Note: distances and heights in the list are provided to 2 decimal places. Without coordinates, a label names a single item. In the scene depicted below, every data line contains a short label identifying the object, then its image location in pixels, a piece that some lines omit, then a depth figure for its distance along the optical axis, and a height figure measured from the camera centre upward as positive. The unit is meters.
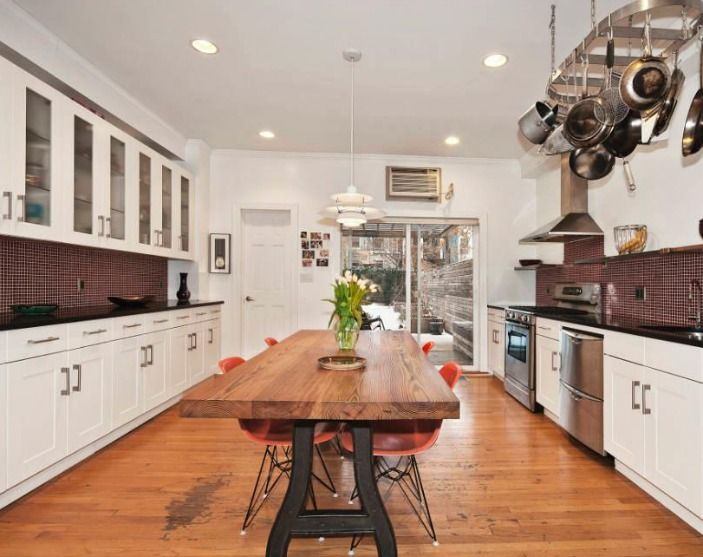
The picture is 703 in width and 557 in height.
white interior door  4.68 +0.10
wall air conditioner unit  4.64 +1.30
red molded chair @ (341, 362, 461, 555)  1.61 -0.72
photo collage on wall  4.64 +0.42
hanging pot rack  1.63 +1.28
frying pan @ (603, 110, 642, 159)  2.17 +0.91
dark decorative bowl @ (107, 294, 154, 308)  3.11 -0.16
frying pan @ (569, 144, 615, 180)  2.65 +0.90
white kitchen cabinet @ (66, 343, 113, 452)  2.25 -0.74
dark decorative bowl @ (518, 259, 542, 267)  4.47 +0.27
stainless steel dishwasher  2.46 -0.74
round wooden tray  1.71 -0.39
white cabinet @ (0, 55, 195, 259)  2.12 +0.78
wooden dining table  1.20 -0.41
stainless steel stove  3.42 -0.45
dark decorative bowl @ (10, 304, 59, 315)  2.34 -0.18
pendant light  2.36 +0.51
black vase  4.16 -0.11
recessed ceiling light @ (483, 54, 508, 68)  2.61 +1.63
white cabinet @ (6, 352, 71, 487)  1.87 -0.72
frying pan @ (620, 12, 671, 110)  1.75 +1.00
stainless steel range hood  3.40 +0.65
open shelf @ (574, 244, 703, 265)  2.23 +0.21
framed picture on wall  4.53 +0.36
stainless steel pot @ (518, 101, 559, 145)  2.36 +1.08
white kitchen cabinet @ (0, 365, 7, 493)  1.81 -0.71
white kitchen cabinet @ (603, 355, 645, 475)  2.10 -0.78
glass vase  2.13 -0.30
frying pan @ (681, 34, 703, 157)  2.07 +0.92
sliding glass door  4.86 +0.18
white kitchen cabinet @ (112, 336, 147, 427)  2.64 -0.73
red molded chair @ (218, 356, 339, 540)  1.74 -0.74
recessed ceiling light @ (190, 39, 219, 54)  2.48 +1.65
